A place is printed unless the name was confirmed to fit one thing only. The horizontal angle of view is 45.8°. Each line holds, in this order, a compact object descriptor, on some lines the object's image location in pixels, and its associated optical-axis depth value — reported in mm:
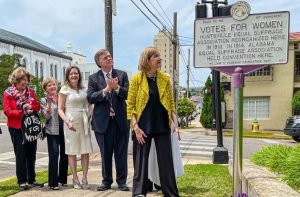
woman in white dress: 5051
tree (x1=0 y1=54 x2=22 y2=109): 34844
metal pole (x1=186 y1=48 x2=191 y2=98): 45406
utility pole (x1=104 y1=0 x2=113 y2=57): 10125
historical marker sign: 3559
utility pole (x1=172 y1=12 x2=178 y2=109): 23509
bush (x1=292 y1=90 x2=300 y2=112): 24277
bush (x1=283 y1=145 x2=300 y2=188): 3944
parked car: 17469
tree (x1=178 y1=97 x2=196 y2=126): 29672
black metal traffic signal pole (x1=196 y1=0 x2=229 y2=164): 7531
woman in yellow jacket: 4156
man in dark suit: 4887
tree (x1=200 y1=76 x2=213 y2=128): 25891
